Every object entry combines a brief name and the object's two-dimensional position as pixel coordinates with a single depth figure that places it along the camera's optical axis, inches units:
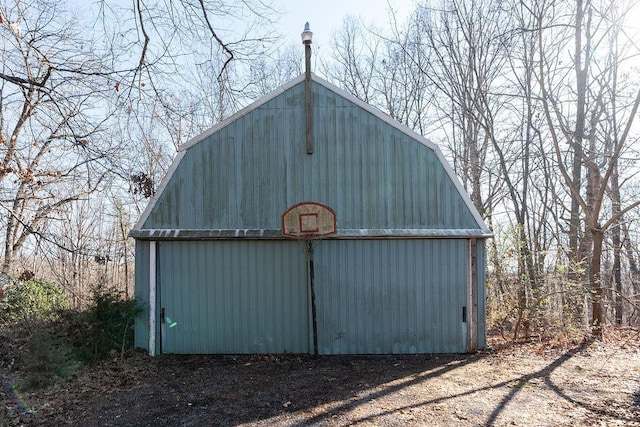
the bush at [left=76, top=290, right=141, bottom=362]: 295.1
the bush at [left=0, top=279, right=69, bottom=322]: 362.9
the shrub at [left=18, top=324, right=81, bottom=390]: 246.2
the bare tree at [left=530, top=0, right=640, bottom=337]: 353.4
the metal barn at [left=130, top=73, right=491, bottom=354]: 314.0
